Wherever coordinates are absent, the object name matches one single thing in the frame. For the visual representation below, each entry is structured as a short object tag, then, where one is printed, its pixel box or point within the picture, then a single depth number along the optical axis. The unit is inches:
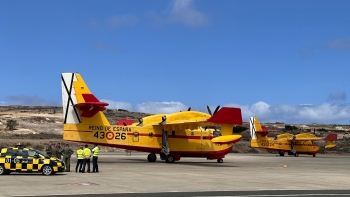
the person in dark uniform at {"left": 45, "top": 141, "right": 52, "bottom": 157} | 1227.7
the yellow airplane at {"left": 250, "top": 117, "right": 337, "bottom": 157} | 2755.9
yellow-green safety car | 1042.7
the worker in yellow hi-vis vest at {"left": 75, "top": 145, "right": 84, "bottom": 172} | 1157.9
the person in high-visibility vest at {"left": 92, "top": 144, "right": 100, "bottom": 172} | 1159.0
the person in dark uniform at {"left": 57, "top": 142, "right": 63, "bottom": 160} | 1208.5
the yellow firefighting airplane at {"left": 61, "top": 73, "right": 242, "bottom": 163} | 1533.0
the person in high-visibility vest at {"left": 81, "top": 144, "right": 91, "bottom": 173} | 1164.5
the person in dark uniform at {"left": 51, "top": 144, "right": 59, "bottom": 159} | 1206.9
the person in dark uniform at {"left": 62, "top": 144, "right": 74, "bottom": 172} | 1182.3
